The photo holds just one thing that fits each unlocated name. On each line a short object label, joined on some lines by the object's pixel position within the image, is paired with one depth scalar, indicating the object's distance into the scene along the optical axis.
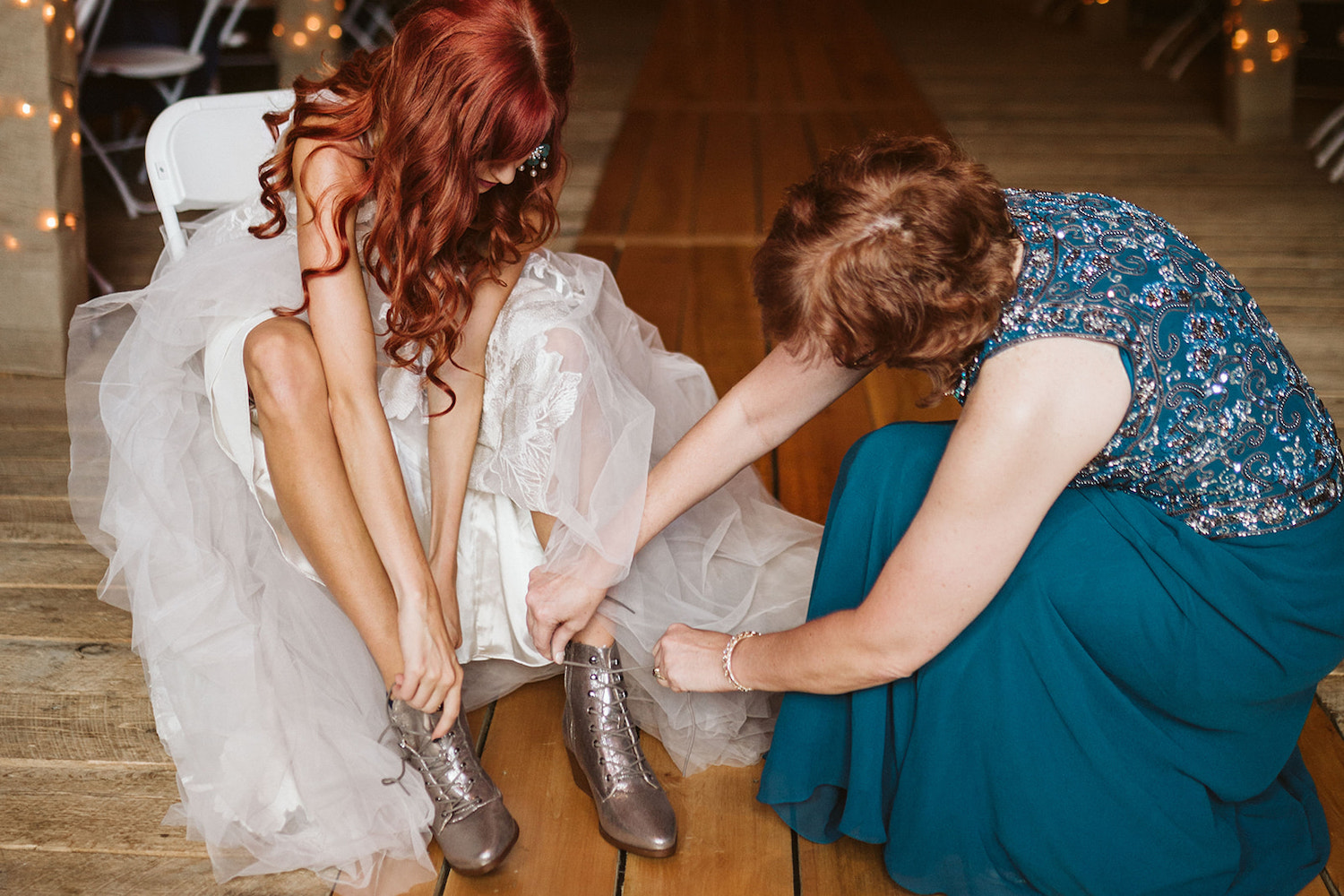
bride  1.38
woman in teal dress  1.12
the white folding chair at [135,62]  3.76
